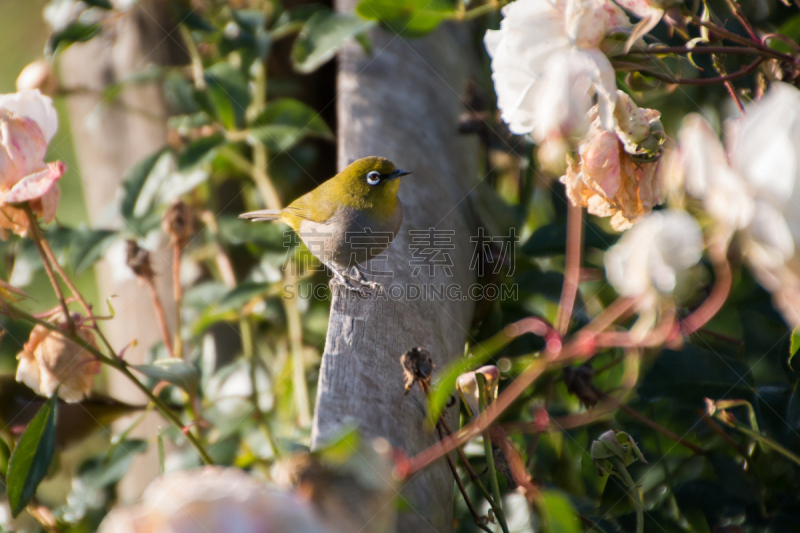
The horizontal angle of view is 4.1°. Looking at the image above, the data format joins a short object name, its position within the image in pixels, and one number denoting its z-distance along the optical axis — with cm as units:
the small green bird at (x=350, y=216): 745
